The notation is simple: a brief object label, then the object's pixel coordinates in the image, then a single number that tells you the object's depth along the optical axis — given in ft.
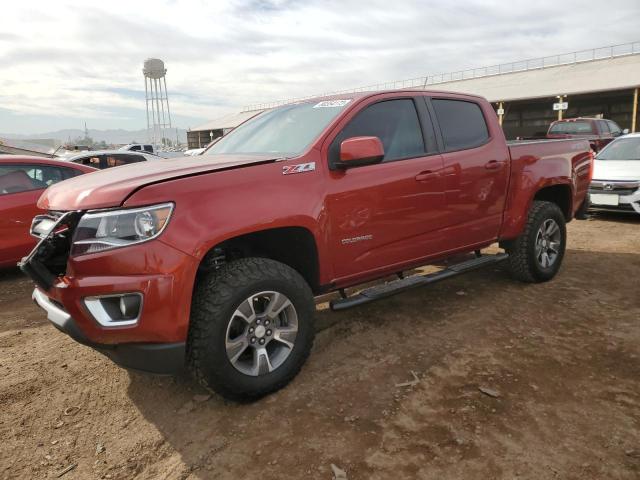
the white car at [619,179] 25.90
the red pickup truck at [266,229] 8.16
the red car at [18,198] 18.22
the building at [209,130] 186.29
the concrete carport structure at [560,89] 95.86
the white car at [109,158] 34.37
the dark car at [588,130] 46.32
